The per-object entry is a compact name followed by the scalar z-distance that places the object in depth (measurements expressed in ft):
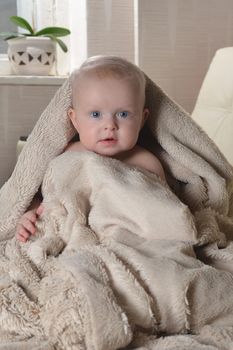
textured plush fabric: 3.58
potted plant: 7.44
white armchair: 5.89
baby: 4.28
